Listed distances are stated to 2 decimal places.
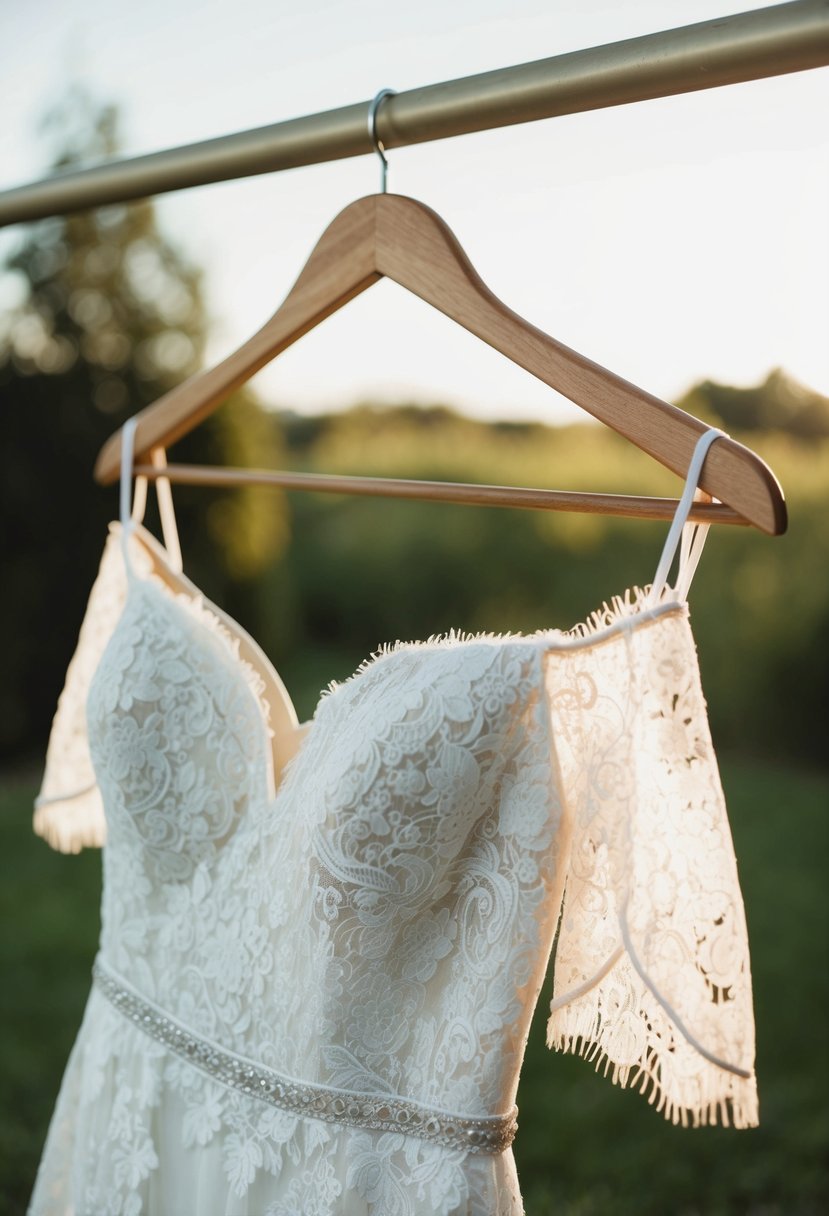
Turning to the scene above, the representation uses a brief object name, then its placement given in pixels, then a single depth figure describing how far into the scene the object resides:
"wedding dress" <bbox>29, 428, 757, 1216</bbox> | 0.70
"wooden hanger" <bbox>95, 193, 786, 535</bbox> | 0.71
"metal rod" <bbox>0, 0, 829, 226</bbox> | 0.64
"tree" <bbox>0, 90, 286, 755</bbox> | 4.04
